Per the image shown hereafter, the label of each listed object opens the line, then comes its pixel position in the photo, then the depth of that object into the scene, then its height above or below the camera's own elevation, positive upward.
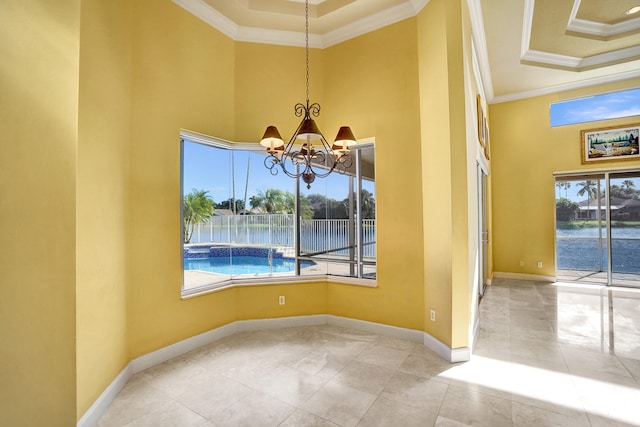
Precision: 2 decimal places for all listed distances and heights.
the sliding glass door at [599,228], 5.45 -0.23
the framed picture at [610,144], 5.36 +1.37
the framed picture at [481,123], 4.53 +1.56
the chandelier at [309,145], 2.51 +0.70
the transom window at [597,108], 5.39 +2.10
